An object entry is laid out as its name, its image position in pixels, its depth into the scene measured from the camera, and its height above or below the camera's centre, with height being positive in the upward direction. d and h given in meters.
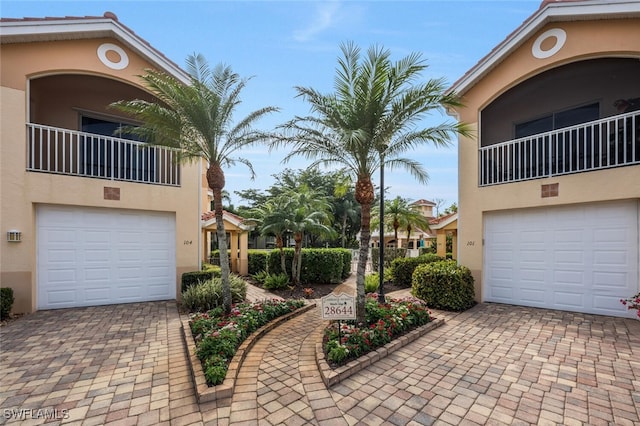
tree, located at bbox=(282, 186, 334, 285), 11.89 -0.21
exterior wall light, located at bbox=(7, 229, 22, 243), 7.54 -0.55
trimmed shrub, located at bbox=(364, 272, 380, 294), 10.94 -2.67
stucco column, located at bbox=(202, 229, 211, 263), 18.15 -2.01
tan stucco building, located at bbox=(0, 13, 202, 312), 7.68 +0.93
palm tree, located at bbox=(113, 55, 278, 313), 6.88 +2.29
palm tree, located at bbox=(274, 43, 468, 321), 5.94 +2.11
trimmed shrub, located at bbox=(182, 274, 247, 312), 8.09 -2.28
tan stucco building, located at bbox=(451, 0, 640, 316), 7.26 +1.37
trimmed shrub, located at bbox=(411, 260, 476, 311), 8.24 -2.11
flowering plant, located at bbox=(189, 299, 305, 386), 4.38 -2.28
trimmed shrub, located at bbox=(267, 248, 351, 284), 12.80 -2.23
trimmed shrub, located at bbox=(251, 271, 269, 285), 12.70 -2.73
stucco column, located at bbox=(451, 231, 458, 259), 15.24 -1.58
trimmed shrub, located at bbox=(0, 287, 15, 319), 7.06 -2.10
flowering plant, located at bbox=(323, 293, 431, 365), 4.92 -2.25
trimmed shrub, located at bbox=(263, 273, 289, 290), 11.40 -2.65
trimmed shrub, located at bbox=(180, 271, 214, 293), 9.11 -2.01
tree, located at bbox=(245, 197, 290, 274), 11.79 -0.23
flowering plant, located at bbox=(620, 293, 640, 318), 6.65 -2.07
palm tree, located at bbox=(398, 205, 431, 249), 15.85 -0.27
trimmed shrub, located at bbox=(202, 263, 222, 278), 9.43 -1.90
